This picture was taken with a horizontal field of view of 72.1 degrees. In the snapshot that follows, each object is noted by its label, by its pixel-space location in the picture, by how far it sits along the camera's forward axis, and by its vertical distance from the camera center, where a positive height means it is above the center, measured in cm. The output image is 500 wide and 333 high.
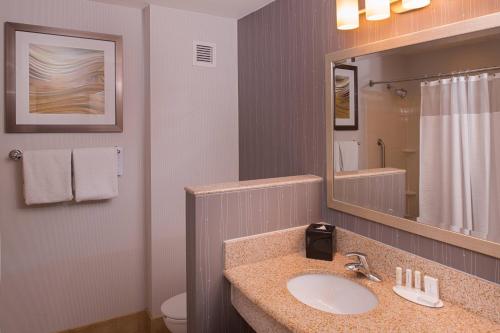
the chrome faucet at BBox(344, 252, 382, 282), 146 -44
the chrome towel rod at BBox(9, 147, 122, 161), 207 +9
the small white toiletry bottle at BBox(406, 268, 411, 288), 135 -45
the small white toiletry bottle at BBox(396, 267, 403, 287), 138 -46
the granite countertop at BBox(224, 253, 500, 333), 110 -52
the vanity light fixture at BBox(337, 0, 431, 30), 133 +65
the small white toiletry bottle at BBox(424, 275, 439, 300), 127 -46
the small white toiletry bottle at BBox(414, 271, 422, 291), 133 -46
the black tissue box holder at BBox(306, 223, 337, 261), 166 -38
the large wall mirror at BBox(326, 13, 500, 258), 116 +13
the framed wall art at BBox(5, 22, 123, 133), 206 +56
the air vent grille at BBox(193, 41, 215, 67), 250 +83
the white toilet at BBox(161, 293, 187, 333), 201 -88
